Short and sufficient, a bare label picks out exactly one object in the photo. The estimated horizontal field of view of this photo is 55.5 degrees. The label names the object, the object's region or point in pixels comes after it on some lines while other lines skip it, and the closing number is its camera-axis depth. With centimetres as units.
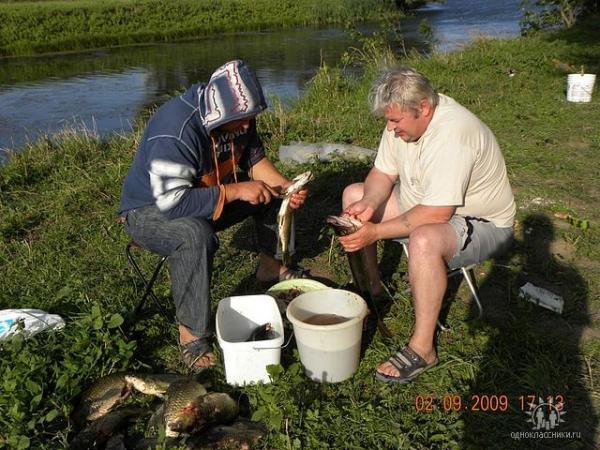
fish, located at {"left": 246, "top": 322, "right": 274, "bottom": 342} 293
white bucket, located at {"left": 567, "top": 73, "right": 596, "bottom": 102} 756
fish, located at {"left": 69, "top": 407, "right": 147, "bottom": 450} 240
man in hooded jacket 278
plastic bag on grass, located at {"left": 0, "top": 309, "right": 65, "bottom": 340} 285
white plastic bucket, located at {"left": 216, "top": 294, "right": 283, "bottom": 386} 263
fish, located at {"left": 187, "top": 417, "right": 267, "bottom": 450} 235
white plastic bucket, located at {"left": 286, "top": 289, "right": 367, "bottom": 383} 258
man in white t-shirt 265
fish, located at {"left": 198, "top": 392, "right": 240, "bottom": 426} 243
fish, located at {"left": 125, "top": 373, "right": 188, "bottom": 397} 269
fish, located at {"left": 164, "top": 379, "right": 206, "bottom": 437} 239
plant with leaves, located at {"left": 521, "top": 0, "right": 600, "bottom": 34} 1477
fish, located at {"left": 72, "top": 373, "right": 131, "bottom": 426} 260
